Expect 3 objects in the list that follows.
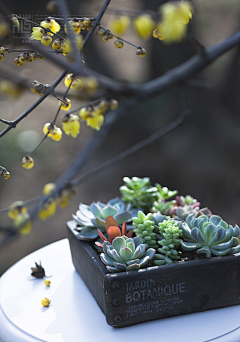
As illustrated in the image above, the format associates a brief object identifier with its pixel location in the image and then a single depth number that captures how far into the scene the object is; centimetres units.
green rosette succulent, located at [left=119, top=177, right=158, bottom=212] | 90
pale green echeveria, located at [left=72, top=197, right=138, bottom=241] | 77
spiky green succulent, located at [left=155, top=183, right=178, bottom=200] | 93
